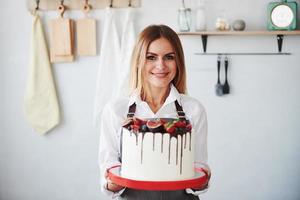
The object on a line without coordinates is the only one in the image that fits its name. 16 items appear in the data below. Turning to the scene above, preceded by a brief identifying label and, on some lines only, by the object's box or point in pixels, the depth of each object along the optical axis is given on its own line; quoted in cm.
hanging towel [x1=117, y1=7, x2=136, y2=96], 302
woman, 171
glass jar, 298
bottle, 296
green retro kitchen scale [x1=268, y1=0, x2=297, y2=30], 291
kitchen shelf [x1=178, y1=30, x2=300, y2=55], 290
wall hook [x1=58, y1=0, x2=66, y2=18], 314
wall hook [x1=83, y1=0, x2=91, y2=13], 312
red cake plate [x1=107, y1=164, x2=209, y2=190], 147
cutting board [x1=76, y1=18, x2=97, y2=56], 311
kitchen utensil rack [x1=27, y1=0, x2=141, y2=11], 309
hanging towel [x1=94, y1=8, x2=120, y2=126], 308
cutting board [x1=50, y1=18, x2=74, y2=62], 312
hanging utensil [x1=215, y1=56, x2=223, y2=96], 304
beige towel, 317
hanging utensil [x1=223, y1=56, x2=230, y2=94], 305
